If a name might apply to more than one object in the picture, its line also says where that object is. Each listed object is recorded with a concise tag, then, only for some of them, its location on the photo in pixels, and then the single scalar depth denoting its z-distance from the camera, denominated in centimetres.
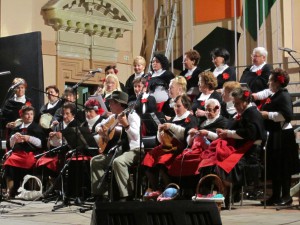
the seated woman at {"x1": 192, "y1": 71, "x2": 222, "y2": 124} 1108
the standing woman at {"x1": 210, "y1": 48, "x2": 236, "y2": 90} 1197
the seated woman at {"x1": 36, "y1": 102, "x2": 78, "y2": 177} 1269
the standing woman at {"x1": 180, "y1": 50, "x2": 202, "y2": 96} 1238
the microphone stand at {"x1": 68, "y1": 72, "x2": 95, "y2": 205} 1061
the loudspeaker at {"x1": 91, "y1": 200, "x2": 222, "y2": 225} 469
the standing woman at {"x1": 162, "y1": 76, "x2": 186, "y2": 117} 1143
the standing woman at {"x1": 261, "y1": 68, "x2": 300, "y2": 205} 1028
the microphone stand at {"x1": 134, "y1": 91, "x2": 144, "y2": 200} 1078
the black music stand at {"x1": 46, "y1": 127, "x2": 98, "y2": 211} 1067
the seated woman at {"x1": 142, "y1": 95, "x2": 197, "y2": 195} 1041
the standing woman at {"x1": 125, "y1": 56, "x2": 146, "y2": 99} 1326
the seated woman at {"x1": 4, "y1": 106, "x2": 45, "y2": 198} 1336
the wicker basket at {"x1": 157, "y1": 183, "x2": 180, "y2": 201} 975
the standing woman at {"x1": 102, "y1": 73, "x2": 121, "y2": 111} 1292
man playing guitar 1079
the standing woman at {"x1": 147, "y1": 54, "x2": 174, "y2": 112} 1241
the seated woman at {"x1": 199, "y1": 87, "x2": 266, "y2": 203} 958
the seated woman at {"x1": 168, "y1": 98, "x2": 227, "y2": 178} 1007
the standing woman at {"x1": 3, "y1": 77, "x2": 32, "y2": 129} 1488
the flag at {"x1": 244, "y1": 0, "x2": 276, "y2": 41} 1847
